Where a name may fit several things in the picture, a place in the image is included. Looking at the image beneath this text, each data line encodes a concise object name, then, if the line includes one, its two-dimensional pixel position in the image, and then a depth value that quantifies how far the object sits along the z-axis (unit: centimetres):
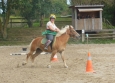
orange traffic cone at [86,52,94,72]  1056
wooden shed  3319
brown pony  1223
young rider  1229
